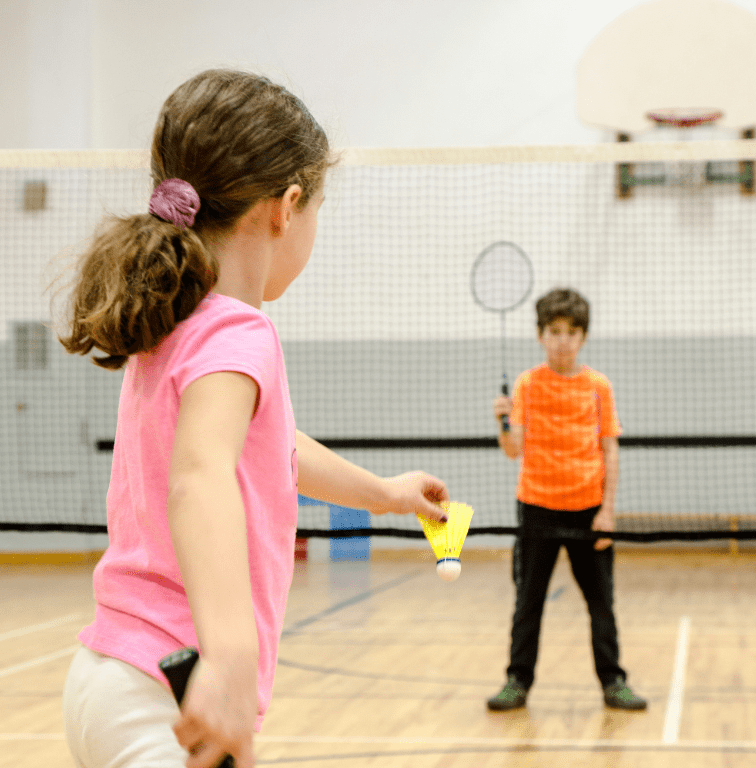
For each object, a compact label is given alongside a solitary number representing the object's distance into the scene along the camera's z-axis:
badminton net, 8.59
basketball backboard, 7.49
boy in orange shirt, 3.98
